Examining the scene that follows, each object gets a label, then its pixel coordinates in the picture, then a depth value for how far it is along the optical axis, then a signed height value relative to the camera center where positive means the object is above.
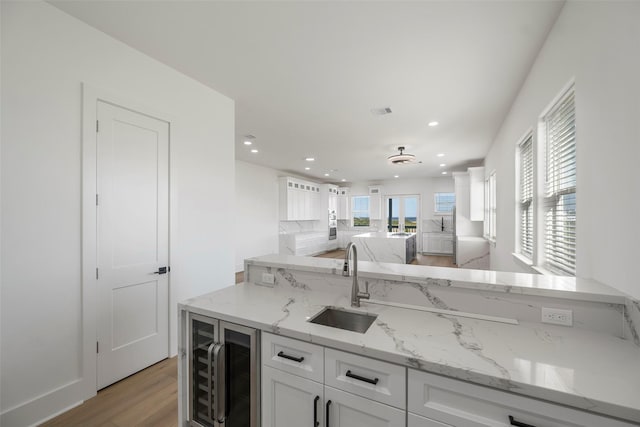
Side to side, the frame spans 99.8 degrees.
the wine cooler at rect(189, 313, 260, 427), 1.39 -0.90
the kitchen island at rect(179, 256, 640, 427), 0.87 -0.55
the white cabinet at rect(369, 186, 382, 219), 10.18 +0.41
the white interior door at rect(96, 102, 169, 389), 2.10 -0.24
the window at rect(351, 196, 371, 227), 10.60 +0.07
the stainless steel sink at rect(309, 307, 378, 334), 1.50 -0.61
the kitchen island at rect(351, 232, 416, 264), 6.20 -0.81
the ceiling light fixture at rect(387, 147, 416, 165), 5.20 +1.06
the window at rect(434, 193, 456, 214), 9.26 +0.38
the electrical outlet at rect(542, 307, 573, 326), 1.26 -0.49
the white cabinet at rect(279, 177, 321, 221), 8.05 +0.42
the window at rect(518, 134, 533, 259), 2.83 +0.19
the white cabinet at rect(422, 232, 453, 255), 9.19 -1.04
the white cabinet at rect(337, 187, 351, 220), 10.68 +0.27
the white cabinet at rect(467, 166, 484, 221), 6.36 +0.45
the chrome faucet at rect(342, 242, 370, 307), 1.59 -0.41
